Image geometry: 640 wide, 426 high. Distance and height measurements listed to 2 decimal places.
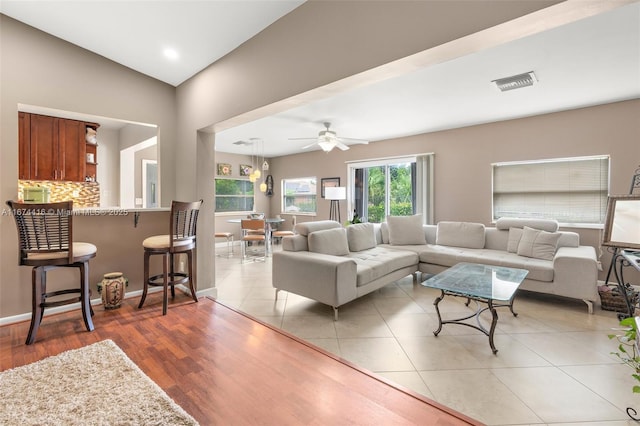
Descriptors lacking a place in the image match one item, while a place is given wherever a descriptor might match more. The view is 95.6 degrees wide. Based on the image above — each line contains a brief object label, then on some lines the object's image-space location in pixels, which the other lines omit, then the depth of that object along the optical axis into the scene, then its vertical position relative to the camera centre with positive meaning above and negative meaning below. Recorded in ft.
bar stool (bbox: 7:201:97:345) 7.53 -0.82
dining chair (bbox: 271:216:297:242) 22.54 -1.79
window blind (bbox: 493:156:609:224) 13.29 +1.07
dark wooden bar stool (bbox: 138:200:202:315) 9.68 -1.09
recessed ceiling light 9.64 +5.35
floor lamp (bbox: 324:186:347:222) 20.40 +1.26
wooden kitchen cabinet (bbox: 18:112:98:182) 13.69 +3.16
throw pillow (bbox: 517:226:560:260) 12.07 -1.41
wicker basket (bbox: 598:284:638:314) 10.05 -3.13
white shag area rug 4.99 -3.54
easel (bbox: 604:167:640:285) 10.89 +1.16
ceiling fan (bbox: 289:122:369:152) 15.07 +3.74
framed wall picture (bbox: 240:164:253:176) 26.63 +3.86
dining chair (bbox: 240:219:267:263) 19.80 -1.17
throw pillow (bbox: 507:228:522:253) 13.50 -1.34
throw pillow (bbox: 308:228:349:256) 11.69 -1.29
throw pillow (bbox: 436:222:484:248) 14.78 -1.24
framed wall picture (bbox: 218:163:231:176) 25.09 +3.66
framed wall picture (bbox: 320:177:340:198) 23.67 +2.31
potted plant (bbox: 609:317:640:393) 4.30 -1.83
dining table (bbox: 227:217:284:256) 20.58 -1.74
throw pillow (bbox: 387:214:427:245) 15.84 -1.07
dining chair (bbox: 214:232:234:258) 20.95 -2.88
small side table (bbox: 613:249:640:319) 6.68 -1.18
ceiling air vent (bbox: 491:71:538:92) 9.90 +4.59
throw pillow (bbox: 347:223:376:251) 13.96 -1.28
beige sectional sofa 10.18 -1.90
